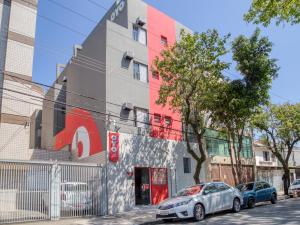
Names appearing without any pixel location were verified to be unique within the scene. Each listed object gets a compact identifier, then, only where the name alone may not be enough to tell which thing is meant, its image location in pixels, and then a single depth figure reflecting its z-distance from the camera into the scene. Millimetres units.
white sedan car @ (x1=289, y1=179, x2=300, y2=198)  18813
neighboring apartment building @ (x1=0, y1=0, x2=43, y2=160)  16286
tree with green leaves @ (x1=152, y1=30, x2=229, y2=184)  13920
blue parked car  13313
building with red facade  14489
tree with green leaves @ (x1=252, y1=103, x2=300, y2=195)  21119
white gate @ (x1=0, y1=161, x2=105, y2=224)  10707
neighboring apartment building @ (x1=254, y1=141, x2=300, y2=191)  26839
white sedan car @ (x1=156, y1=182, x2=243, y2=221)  9479
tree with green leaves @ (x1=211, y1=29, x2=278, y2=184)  15533
